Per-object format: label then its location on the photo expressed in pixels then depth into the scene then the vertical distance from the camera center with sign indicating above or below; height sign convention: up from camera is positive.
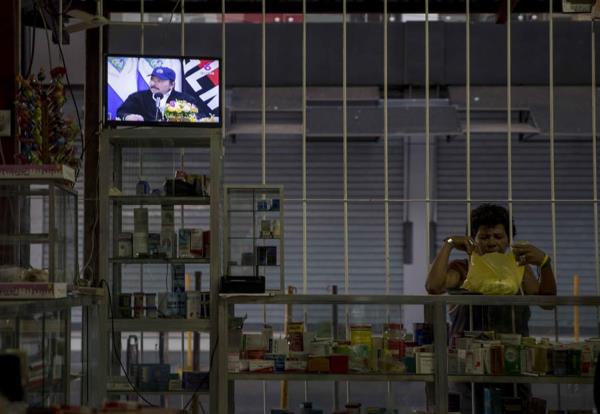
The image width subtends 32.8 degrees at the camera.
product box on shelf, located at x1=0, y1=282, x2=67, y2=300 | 4.81 -0.28
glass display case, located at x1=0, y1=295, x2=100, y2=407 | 4.17 -0.51
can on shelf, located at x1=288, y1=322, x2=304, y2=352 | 5.72 -0.61
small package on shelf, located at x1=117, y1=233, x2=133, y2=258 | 6.06 -0.09
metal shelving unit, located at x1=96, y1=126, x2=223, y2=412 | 5.89 +0.03
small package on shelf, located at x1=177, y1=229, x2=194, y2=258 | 6.03 -0.08
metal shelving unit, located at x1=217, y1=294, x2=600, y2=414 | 5.55 -0.60
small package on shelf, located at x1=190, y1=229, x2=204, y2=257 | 6.00 -0.08
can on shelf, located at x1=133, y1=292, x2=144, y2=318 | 6.01 -0.45
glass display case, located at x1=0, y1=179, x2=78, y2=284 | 4.97 +0.01
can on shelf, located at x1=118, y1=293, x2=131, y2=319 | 6.03 -0.45
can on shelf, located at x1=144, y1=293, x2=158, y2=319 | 6.00 -0.45
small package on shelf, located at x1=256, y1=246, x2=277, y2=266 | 5.97 -0.15
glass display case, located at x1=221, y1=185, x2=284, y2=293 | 5.98 -0.01
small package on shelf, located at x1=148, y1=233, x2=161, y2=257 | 6.05 -0.09
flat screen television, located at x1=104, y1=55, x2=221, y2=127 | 5.91 +0.81
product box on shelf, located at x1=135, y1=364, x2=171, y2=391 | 5.93 -0.86
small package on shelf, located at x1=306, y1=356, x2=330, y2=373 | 5.68 -0.75
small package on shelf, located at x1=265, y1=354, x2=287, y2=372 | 5.70 -0.74
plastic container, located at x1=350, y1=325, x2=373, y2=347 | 5.70 -0.59
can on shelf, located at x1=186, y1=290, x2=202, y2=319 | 5.92 -0.43
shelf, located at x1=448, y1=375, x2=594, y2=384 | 5.52 -0.82
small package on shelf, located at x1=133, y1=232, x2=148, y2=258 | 6.05 -0.08
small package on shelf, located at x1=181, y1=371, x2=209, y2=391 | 5.86 -0.87
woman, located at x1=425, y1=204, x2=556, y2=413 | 5.64 -0.28
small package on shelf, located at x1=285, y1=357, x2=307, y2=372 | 5.70 -0.76
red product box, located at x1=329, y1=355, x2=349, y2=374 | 5.67 -0.75
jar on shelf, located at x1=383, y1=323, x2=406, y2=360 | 5.64 -0.63
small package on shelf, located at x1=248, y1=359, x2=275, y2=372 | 5.69 -0.76
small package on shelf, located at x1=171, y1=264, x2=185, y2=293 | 6.07 -0.29
